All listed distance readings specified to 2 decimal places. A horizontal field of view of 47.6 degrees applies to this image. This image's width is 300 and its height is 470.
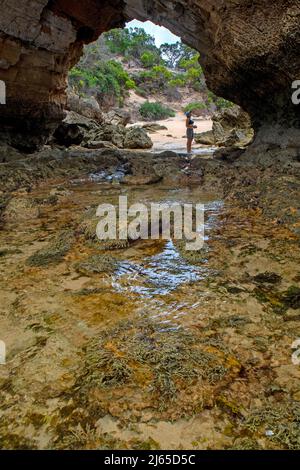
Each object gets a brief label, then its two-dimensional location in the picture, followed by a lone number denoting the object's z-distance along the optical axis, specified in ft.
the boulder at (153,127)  83.04
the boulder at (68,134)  43.80
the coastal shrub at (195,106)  117.39
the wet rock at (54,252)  11.86
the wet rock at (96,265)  11.14
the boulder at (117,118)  68.76
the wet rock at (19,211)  17.11
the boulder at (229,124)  53.06
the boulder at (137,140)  52.95
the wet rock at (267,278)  9.99
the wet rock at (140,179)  25.30
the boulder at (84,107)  56.13
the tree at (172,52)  161.99
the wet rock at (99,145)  46.11
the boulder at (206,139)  56.49
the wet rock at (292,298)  8.71
